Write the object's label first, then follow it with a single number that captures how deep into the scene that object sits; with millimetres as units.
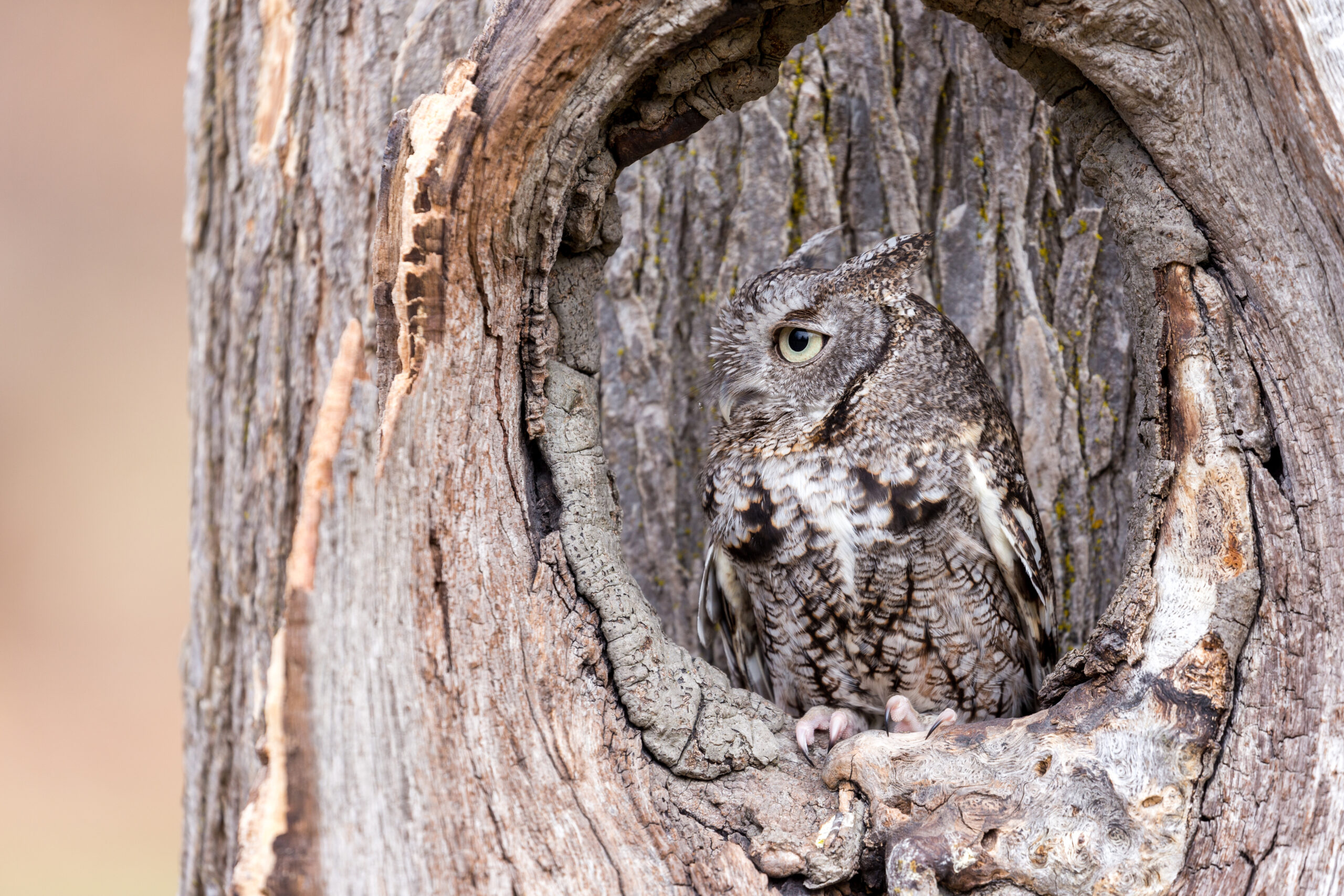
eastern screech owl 4295
